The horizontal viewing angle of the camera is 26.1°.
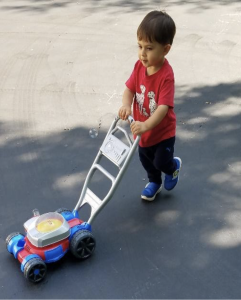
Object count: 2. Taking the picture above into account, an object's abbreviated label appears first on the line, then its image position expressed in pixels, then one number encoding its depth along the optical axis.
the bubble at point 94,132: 4.04
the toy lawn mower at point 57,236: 2.72
